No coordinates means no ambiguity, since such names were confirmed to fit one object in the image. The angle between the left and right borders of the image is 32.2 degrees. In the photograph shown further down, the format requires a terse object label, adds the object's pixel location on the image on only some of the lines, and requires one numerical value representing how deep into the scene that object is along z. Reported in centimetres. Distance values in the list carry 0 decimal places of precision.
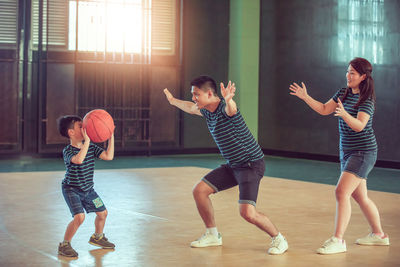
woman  610
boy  591
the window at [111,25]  1580
